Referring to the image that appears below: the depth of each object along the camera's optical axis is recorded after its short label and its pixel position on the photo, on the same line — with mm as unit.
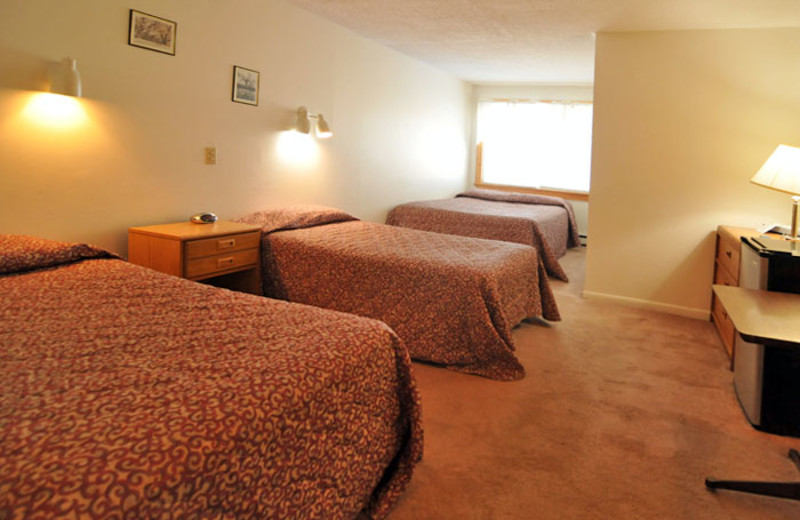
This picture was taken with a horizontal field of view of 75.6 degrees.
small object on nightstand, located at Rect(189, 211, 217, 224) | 3236
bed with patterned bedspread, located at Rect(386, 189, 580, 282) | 5039
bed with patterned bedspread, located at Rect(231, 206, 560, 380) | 2793
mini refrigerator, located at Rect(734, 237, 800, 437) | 2213
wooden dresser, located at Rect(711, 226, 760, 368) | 3119
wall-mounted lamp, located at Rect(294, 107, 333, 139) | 4035
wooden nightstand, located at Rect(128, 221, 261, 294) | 2797
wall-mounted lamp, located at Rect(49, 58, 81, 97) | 2447
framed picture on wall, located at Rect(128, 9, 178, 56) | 2857
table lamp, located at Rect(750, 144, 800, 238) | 2875
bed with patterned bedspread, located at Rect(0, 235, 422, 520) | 933
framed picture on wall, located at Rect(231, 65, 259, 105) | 3531
